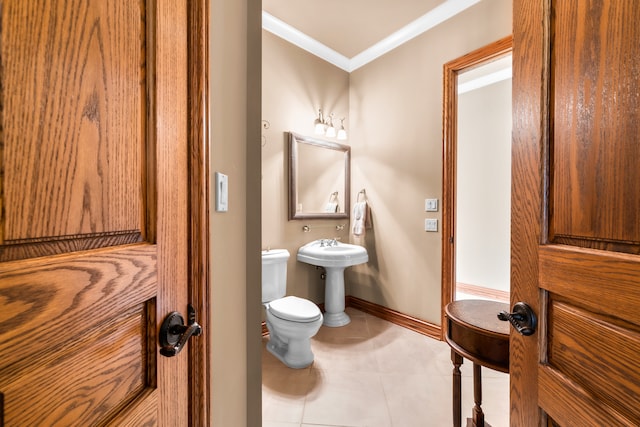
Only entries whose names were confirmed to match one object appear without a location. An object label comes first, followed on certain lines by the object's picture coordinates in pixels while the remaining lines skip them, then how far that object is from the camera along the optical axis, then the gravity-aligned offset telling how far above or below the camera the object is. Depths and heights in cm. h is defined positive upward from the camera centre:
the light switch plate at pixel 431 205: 226 +6
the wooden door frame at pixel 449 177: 215 +28
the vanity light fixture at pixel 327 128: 266 +86
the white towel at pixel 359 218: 276 -6
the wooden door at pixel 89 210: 29 +0
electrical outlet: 227 -10
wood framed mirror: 252 +34
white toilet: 180 -72
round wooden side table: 99 -50
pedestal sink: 237 -45
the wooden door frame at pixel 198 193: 62 +4
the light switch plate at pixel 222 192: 76 +6
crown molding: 212 +160
